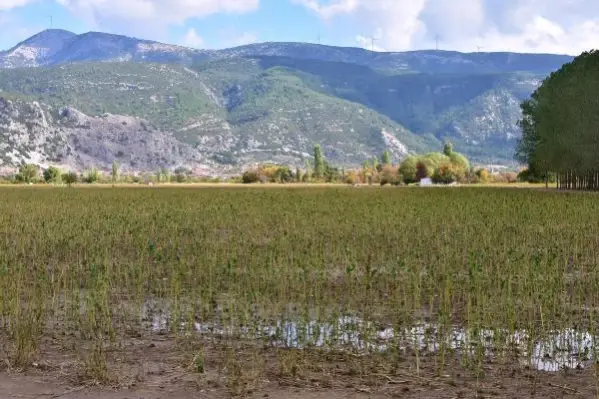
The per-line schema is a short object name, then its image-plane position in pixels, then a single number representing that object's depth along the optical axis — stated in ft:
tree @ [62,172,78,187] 622.33
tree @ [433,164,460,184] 649.61
